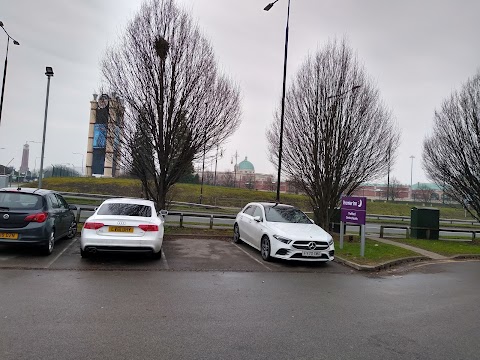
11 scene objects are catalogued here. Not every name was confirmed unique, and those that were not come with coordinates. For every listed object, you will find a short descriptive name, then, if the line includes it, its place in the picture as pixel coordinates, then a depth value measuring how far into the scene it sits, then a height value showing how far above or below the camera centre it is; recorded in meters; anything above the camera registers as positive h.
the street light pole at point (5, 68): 20.91 +6.69
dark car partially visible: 7.88 -0.85
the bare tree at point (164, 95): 13.07 +3.38
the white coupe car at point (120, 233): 7.80 -1.05
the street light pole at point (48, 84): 15.20 +4.06
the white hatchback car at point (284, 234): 8.81 -1.02
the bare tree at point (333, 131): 13.83 +2.54
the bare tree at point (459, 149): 16.81 +2.61
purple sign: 10.55 -0.35
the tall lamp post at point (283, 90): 13.80 +4.01
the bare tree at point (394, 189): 75.21 +2.47
